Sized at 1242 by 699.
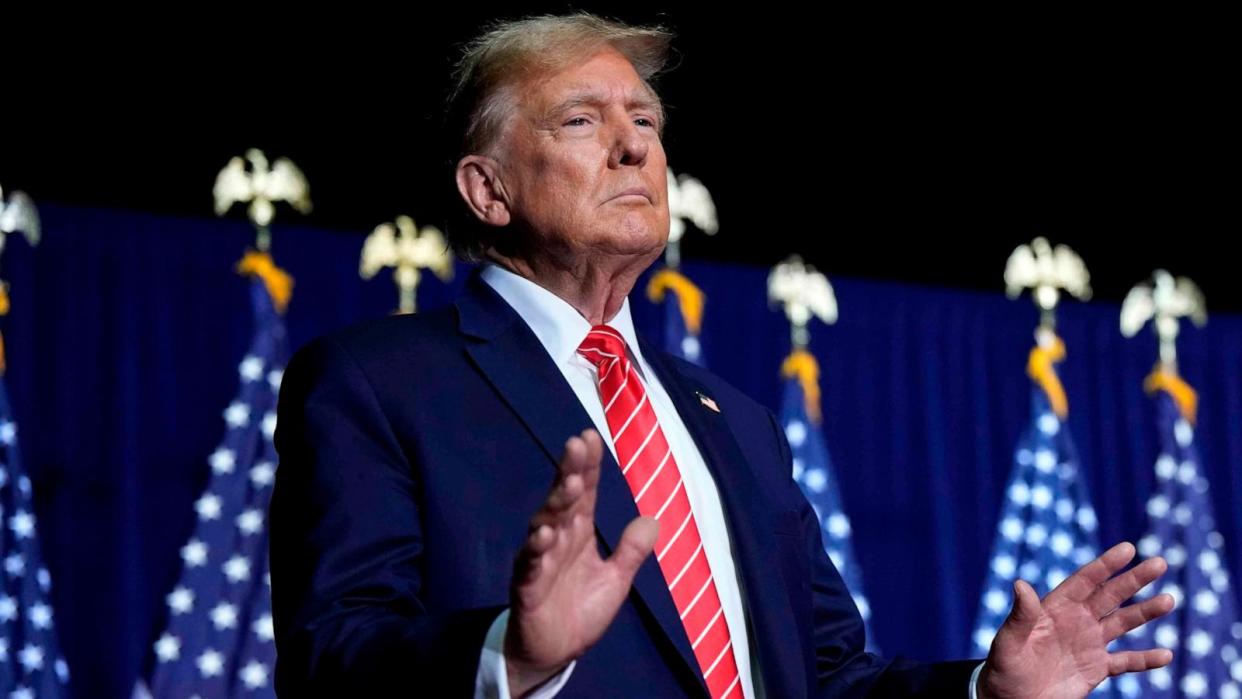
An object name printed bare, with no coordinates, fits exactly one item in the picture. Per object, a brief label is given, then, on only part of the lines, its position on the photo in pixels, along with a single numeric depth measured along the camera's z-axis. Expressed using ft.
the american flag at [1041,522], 40.60
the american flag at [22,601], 31.73
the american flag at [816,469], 38.65
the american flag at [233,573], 33.40
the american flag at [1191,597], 41.65
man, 8.63
